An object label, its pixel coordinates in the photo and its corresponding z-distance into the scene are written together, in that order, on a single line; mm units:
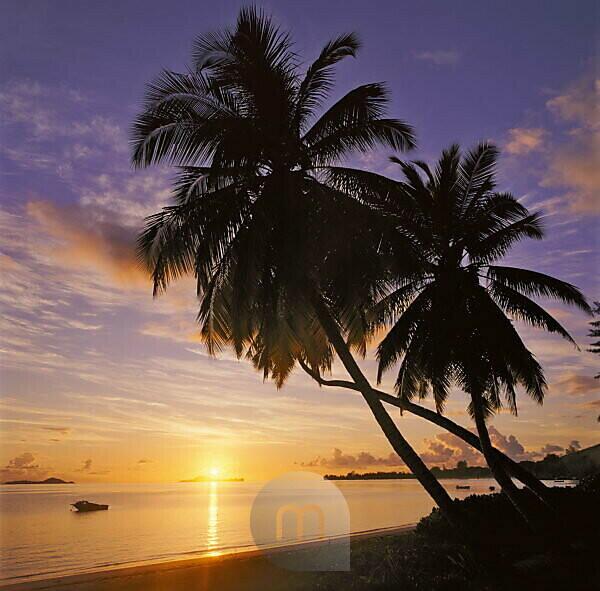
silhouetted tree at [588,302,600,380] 37675
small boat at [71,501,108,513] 72750
